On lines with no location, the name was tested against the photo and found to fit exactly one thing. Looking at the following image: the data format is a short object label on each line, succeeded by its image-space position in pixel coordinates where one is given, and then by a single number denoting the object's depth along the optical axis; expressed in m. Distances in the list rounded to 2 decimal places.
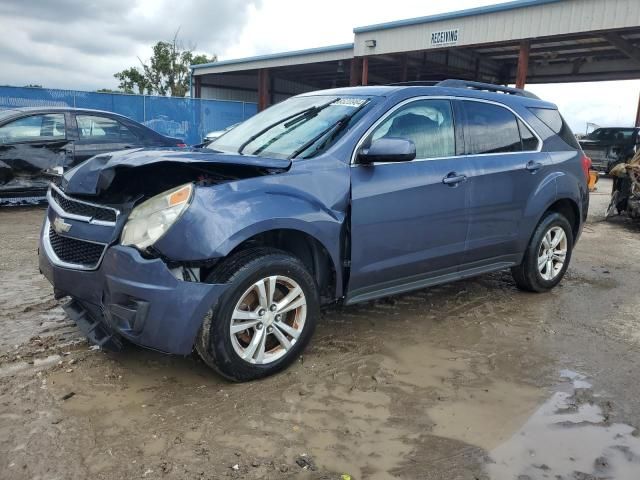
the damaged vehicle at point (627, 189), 8.88
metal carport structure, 15.14
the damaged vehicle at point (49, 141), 7.41
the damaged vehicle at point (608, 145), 19.06
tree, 41.34
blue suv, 2.79
